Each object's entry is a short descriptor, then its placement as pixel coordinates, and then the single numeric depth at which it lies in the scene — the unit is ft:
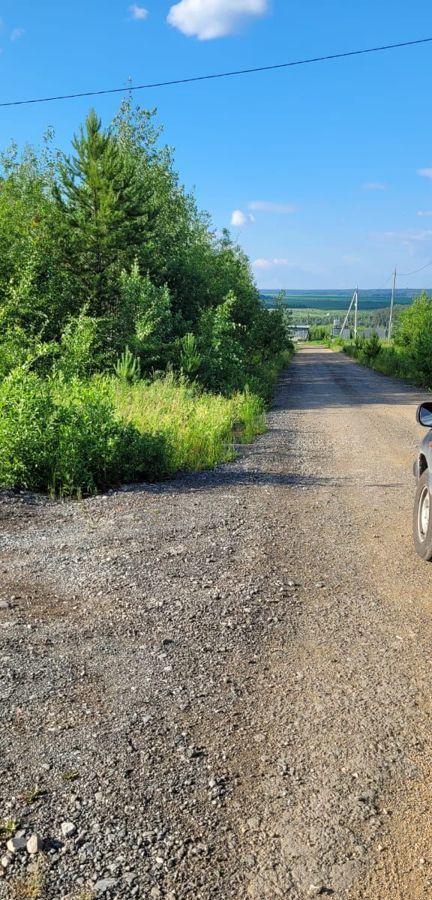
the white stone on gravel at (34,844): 7.47
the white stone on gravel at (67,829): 7.75
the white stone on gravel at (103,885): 6.95
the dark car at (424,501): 17.88
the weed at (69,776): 8.70
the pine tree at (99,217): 68.39
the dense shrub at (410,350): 90.58
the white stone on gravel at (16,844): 7.49
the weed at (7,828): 7.68
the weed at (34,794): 8.29
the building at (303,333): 475.31
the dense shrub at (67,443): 24.41
